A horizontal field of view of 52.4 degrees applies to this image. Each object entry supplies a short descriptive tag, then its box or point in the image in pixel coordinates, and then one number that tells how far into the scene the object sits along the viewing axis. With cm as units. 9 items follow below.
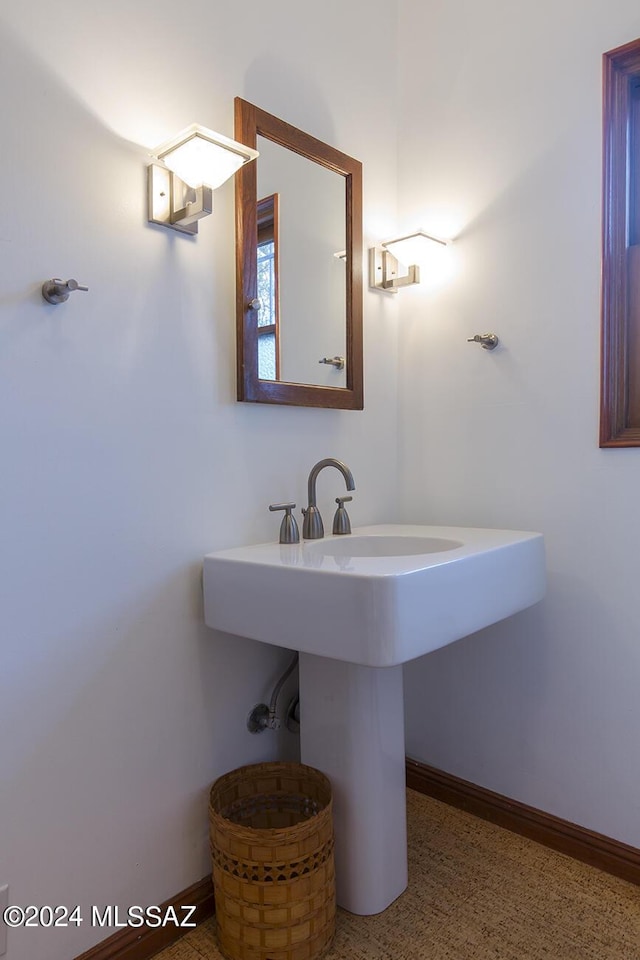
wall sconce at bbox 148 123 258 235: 127
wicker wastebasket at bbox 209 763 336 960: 128
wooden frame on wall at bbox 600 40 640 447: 154
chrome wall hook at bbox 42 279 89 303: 116
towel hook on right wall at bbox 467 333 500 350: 176
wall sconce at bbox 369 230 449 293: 180
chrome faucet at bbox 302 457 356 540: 162
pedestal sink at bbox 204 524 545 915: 116
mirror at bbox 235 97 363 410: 152
